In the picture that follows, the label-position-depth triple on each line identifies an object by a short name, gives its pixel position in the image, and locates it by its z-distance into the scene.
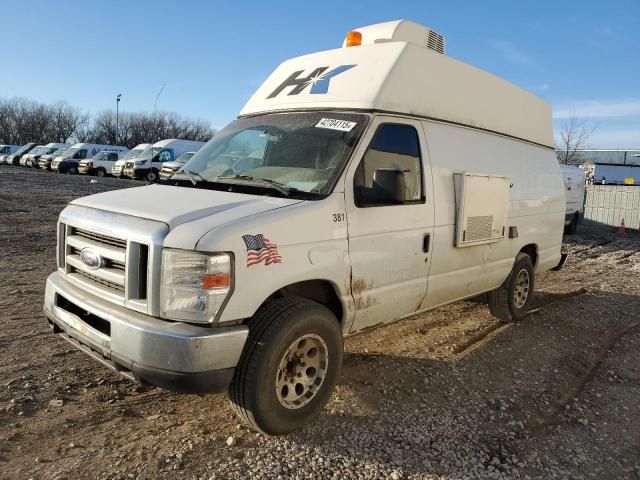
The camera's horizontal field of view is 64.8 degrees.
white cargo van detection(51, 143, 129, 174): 34.25
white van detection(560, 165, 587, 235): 16.09
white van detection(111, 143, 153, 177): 30.00
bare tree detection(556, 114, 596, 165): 39.34
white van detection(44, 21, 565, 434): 2.94
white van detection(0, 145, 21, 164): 47.33
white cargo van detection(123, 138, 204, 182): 28.66
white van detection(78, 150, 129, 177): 32.75
